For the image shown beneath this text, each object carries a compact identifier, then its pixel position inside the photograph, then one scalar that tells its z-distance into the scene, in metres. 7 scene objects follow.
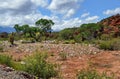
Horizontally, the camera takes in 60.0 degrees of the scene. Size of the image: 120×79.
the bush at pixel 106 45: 8.34
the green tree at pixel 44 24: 17.95
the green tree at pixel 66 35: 16.09
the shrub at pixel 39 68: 3.95
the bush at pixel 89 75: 3.45
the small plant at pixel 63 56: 6.36
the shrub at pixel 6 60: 4.26
